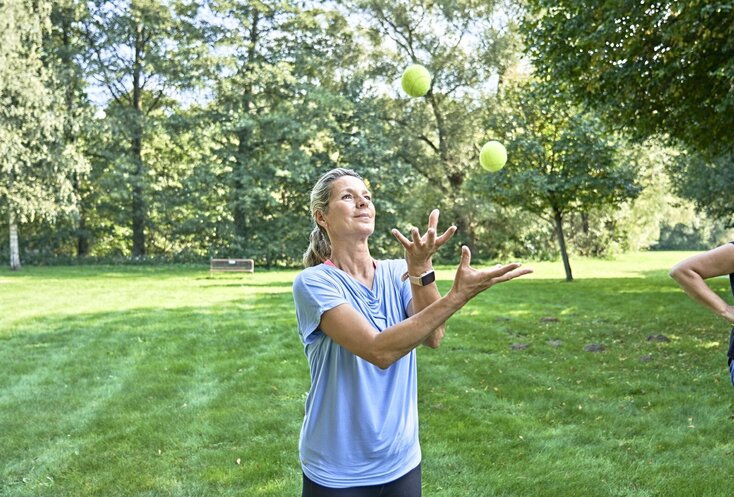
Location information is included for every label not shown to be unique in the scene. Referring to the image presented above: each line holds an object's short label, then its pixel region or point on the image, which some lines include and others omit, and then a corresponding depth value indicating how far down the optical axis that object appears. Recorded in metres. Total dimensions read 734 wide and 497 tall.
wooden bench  21.34
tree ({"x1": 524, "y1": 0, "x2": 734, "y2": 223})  7.56
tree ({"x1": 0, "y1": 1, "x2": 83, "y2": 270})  21.70
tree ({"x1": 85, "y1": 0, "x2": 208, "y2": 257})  27.12
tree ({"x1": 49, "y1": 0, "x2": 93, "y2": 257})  26.05
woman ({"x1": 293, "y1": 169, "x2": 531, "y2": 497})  1.95
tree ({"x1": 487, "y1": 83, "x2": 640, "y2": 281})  16.59
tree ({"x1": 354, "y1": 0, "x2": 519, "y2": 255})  27.67
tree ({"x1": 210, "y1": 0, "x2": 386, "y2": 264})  27.16
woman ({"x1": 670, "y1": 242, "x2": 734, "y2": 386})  2.83
